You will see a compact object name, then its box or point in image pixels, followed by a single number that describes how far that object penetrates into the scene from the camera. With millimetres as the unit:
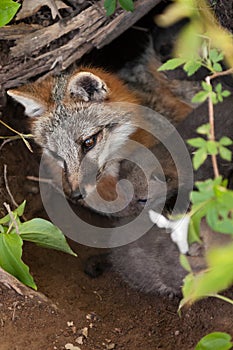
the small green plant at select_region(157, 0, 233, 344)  2889
